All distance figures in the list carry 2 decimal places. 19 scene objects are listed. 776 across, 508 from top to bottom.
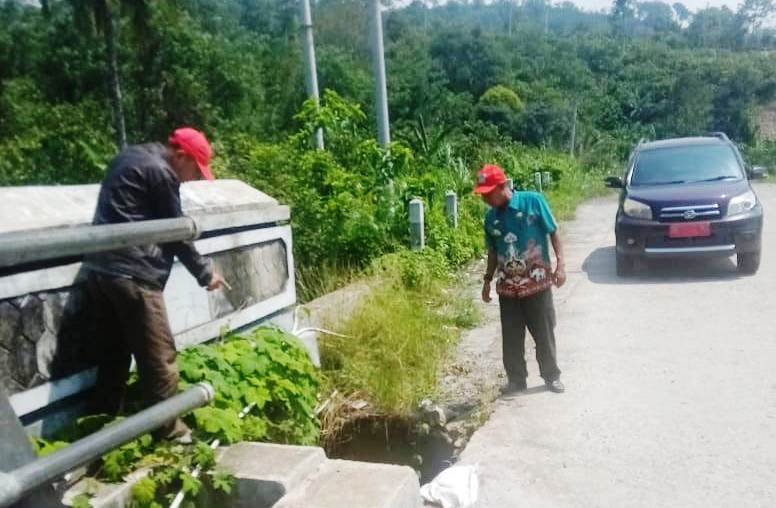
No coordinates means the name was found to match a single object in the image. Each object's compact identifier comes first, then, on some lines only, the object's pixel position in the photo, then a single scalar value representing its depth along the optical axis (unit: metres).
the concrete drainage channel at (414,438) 5.43
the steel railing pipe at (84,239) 1.56
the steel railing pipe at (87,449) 1.54
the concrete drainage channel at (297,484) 3.11
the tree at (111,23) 27.00
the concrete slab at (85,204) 3.30
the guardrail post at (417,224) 10.04
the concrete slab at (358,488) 3.13
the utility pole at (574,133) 34.28
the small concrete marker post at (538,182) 19.69
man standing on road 5.52
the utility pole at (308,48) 12.59
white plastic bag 4.11
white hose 3.12
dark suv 9.04
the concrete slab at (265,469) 3.26
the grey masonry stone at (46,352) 3.24
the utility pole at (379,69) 13.12
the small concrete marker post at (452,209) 11.95
